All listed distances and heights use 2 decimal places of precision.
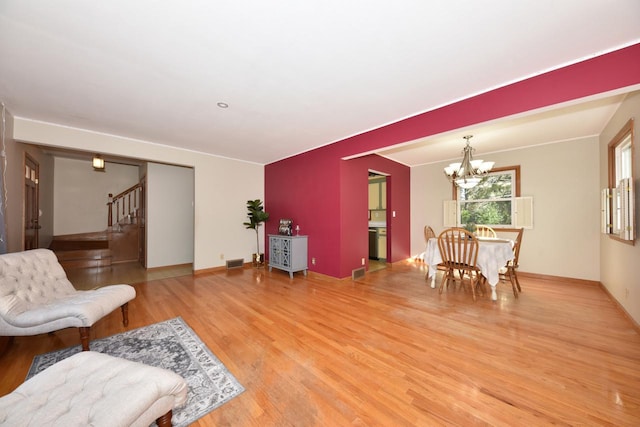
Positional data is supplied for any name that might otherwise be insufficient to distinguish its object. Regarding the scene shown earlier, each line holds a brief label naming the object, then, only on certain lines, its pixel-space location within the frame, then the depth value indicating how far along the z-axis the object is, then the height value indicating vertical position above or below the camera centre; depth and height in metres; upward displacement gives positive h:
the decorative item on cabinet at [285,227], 4.73 -0.28
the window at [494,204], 4.48 +0.19
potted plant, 5.16 -0.07
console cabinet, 4.38 -0.77
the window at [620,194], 2.30 +0.21
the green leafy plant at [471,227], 3.75 -0.23
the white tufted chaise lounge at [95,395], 0.93 -0.82
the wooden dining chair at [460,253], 3.22 -0.59
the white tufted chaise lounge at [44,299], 1.78 -0.76
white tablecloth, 3.15 -0.62
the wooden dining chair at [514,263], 3.36 -0.75
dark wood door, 3.54 +0.21
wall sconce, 4.46 +1.04
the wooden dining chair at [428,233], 4.21 -0.37
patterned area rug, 1.46 -1.18
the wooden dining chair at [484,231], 4.52 -0.36
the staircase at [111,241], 4.97 -0.65
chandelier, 3.57 +0.68
